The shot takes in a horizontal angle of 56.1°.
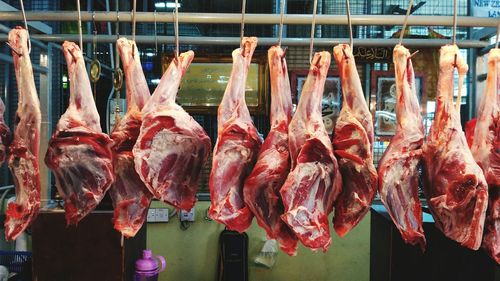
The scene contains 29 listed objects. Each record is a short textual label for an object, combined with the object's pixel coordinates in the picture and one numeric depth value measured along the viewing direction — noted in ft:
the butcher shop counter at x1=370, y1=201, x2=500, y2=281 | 6.94
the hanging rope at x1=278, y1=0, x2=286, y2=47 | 4.92
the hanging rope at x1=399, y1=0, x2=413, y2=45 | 5.22
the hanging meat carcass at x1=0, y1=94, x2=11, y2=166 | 5.80
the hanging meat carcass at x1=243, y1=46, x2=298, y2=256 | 5.34
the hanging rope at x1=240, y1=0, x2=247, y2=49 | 5.16
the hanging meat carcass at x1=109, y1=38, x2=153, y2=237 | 5.75
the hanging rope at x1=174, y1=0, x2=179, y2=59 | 5.43
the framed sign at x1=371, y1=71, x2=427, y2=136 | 16.43
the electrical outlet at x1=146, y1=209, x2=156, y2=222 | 15.34
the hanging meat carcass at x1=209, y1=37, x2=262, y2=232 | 5.39
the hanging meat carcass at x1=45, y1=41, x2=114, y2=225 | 5.52
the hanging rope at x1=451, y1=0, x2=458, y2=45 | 5.20
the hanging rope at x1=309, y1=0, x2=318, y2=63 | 5.21
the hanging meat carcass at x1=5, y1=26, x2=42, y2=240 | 5.63
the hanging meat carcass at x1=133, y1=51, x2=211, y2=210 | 5.43
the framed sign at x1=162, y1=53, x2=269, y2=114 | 16.22
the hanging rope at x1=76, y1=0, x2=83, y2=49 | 5.39
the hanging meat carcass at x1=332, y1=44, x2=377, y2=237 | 5.26
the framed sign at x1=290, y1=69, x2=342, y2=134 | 16.24
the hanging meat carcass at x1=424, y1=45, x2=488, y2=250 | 5.03
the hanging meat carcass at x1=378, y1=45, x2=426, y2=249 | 5.32
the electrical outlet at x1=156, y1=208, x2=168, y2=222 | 15.34
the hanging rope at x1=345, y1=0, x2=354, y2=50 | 5.25
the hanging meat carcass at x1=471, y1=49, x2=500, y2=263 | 5.32
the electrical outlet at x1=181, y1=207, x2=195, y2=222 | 15.28
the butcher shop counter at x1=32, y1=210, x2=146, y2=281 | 9.70
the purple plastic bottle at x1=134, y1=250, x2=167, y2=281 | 11.23
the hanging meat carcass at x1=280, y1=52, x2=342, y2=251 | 5.07
